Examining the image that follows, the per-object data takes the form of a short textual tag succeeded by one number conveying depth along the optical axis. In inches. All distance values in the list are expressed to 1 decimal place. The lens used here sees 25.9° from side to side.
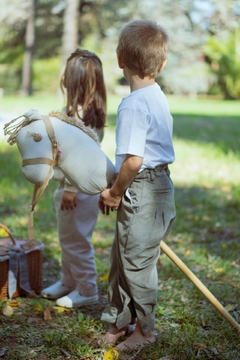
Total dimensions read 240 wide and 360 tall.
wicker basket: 124.3
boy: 92.4
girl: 119.5
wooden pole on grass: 101.7
